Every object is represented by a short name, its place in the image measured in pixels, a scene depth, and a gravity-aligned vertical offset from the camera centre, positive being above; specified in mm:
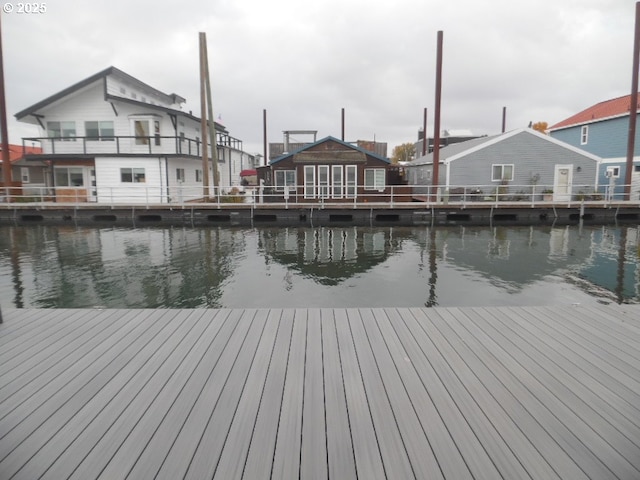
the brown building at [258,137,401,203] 27828 +1635
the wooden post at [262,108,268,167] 44341 +7734
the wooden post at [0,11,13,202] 25234 +4552
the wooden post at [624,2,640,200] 23984 +4660
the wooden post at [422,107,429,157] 41203 +5487
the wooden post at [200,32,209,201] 25594 +5629
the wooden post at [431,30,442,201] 24278 +4684
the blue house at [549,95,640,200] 28250 +4039
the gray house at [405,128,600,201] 27672 +1770
